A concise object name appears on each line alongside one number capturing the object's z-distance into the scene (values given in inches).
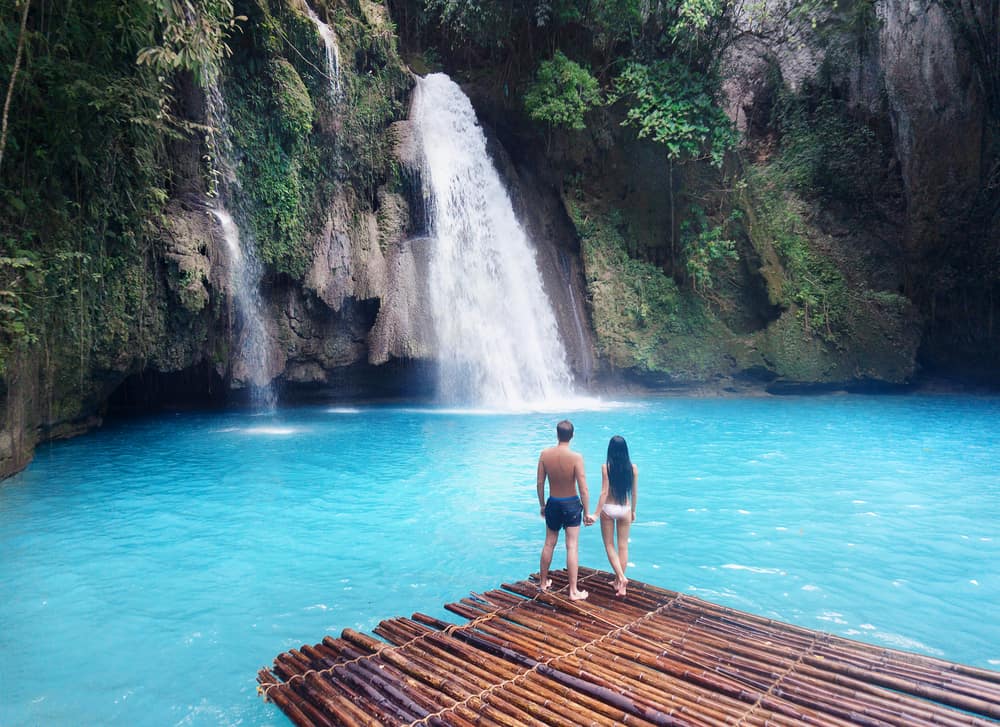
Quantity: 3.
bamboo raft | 124.7
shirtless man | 182.7
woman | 184.9
